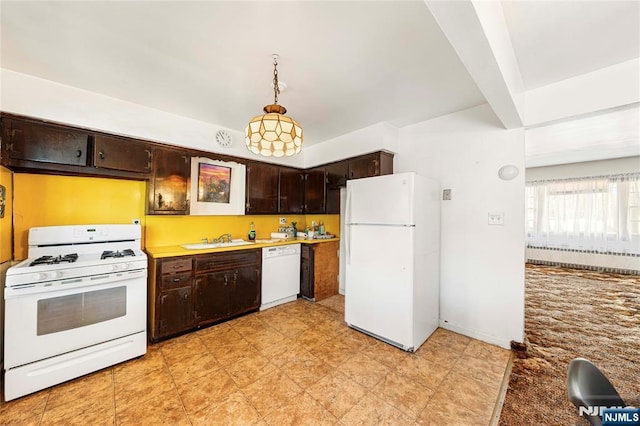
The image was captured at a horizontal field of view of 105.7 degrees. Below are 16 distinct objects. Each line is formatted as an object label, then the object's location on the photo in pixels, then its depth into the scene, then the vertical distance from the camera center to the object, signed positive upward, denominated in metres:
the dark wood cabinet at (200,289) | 2.62 -0.96
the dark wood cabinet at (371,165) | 3.31 +0.68
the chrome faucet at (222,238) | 3.62 -0.41
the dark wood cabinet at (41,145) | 2.14 +0.60
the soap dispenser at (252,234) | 3.95 -0.37
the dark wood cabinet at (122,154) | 2.53 +0.60
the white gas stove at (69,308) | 1.84 -0.85
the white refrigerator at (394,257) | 2.48 -0.49
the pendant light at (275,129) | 1.83 +0.64
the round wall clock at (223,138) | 3.38 +1.02
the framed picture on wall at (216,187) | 3.40 +0.35
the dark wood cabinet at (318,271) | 3.85 -0.96
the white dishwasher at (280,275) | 3.52 -0.96
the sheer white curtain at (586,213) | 5.59 +0.06
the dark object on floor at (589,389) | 0.91 -0.70
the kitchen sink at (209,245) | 3.08 -0.47
